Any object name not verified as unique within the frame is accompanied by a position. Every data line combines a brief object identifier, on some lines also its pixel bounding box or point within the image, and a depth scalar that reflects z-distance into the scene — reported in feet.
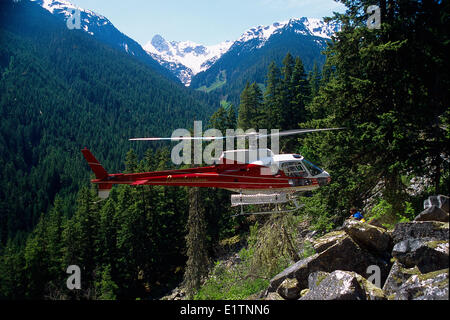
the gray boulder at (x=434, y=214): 26.12
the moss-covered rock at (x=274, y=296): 31.89
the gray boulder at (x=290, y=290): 31.65
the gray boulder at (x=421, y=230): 24.36
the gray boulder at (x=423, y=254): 22.68
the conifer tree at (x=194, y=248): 80.79
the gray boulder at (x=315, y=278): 27.40
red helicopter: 40.73
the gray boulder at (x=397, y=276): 24.00
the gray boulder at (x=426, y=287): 19.67
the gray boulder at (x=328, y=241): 33.72
